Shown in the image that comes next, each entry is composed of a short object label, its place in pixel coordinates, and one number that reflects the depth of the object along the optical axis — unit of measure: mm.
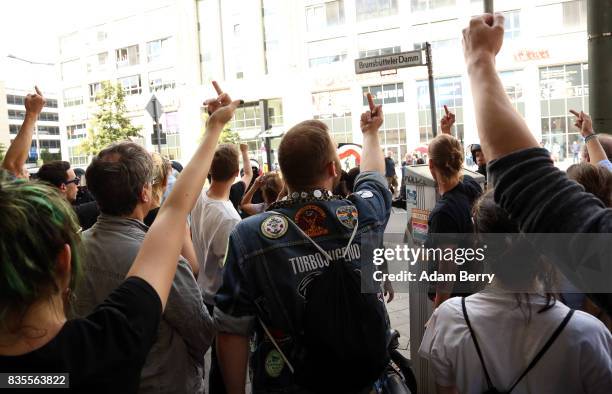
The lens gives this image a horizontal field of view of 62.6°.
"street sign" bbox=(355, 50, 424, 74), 7336
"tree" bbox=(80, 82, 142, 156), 41188
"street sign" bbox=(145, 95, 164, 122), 13148
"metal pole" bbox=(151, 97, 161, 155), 13077
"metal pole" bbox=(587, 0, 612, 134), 3123
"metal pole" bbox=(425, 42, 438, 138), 7738
